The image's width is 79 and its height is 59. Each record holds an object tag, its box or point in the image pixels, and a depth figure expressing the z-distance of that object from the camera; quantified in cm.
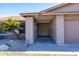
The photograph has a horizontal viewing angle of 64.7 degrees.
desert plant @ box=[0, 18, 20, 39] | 802
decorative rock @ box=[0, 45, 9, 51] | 460
